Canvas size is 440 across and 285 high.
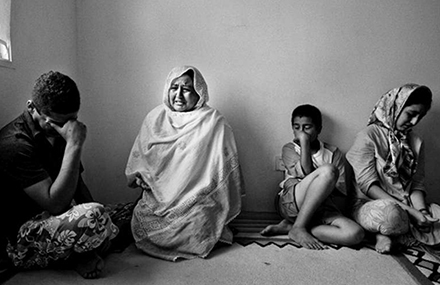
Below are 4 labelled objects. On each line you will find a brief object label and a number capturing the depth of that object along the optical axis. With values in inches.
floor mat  69.4
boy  79.2
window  71.0
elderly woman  73.9
